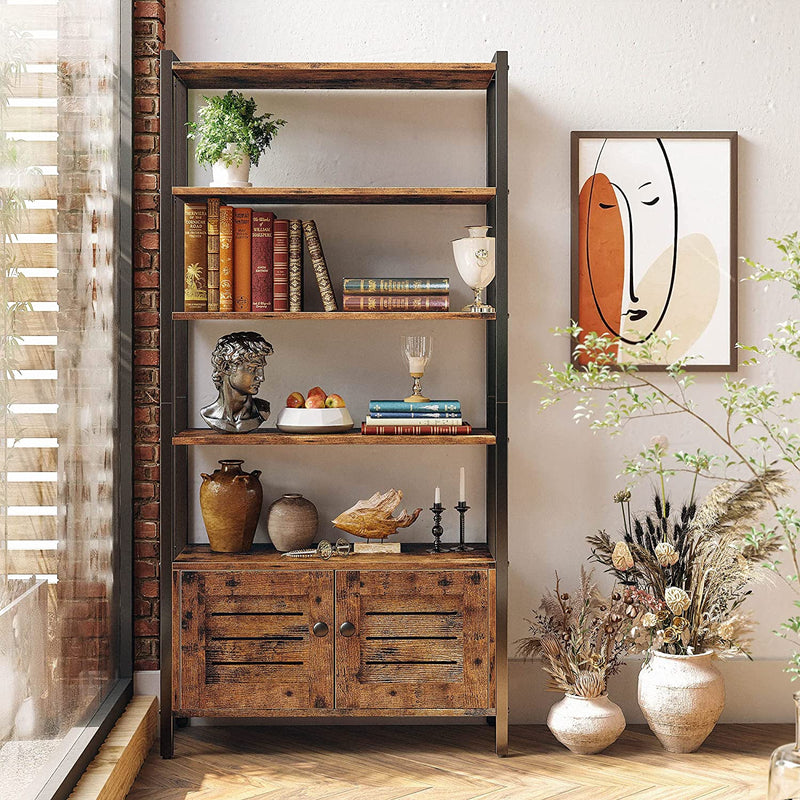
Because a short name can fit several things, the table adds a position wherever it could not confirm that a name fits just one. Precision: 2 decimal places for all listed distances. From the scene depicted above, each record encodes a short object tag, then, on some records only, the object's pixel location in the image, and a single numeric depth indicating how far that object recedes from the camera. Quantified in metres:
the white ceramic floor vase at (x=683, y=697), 2.67
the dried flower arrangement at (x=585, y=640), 2.72
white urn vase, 2.71
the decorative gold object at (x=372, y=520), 2.78
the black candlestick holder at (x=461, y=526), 2.84
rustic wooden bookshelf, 2.65
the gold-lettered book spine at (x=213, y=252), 2.73
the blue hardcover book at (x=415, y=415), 2.72
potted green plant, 2.69
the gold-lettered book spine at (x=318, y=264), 2.78
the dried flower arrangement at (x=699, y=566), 2.66
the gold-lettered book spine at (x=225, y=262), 2.71
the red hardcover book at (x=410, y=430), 2.70
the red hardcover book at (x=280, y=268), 2.73
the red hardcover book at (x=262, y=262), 2.73
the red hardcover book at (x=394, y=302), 2.72
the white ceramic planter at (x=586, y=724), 2.70
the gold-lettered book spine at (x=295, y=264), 2.73
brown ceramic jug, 2.75
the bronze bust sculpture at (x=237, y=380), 2.71
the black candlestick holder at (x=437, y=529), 2.83
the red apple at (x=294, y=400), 2.76
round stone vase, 2.79
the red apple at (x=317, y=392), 2.77
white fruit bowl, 2.72
